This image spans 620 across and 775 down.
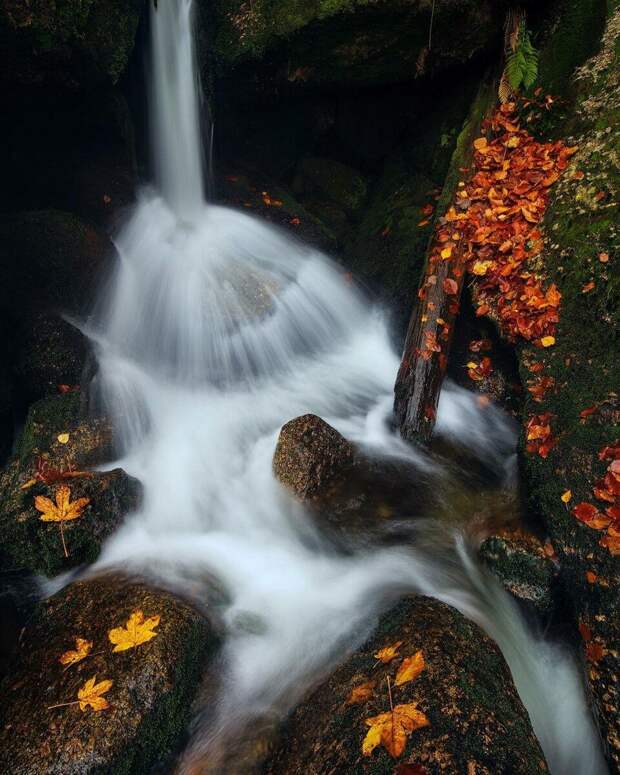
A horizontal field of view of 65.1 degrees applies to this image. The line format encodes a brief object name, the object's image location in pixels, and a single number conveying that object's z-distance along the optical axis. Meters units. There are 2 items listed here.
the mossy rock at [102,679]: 2.24
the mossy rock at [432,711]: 1.95
